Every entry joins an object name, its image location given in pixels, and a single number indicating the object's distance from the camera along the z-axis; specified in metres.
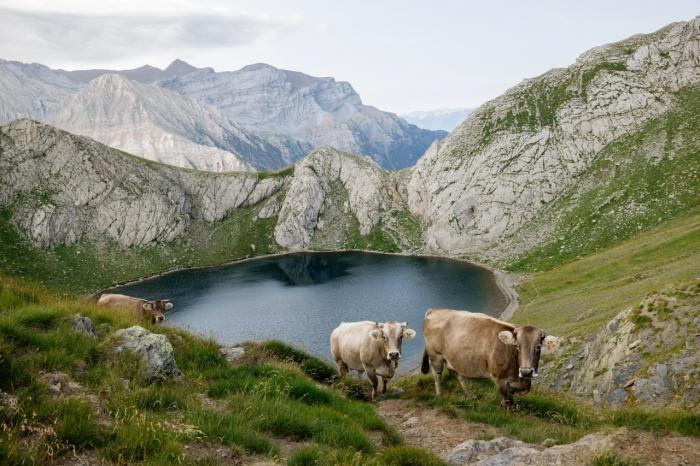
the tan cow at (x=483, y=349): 13.79
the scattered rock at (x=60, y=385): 8.04
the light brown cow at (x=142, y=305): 25.41
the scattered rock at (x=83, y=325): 11.47
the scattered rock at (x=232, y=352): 14.89
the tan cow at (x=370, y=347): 16.59
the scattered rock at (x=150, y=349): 10.28
